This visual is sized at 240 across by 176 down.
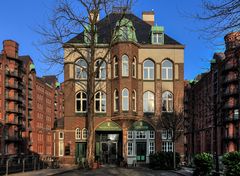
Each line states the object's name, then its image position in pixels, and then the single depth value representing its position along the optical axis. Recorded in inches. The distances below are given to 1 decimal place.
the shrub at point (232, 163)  464.2
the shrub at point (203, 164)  619.6
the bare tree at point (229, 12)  273.4
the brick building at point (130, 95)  1050.2
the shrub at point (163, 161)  895.7
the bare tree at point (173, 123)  960.0
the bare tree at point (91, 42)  748.0
